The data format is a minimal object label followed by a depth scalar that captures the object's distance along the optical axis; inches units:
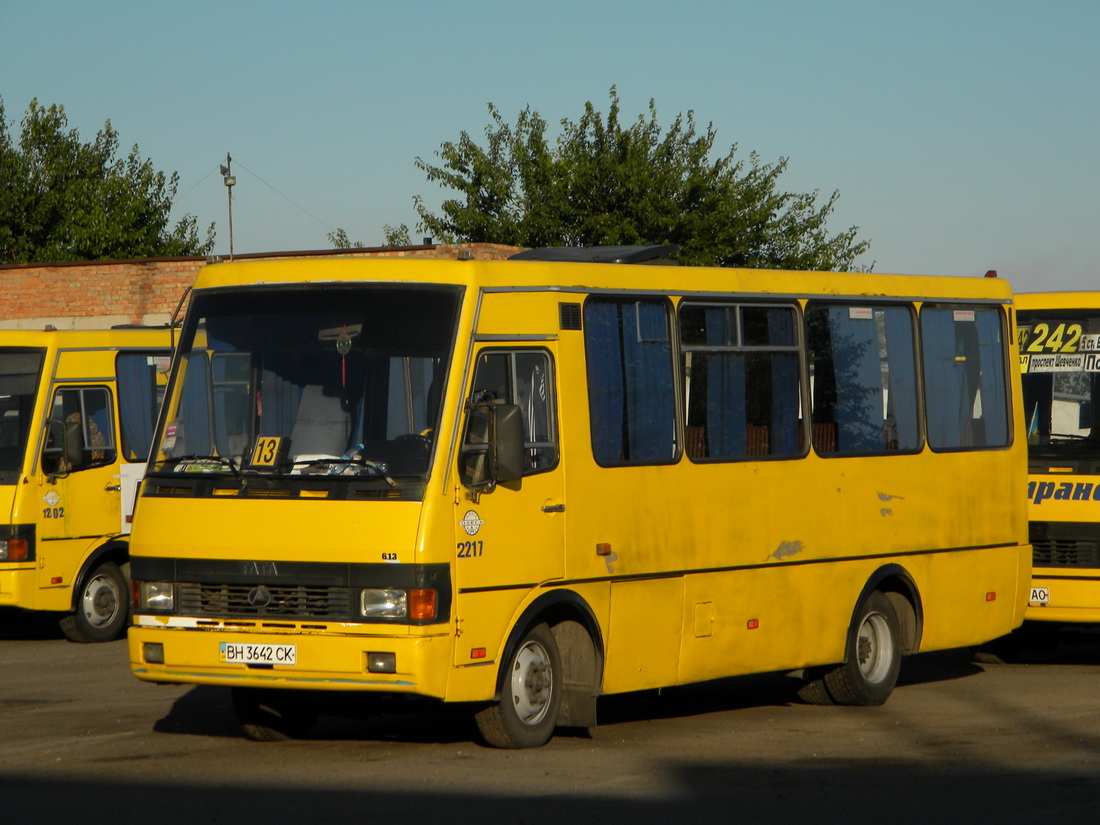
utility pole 2070.6
